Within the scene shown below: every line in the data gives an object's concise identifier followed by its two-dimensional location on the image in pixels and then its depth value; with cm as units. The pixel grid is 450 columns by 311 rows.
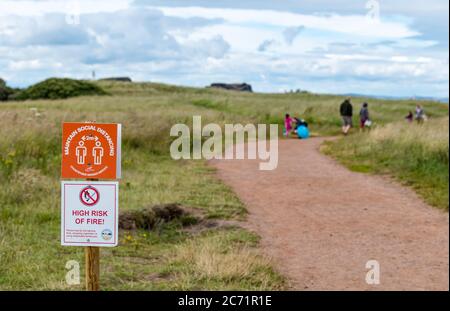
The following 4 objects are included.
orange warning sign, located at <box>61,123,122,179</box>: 386
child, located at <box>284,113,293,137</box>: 2502
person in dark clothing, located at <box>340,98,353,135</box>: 2598
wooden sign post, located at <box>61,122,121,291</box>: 388
